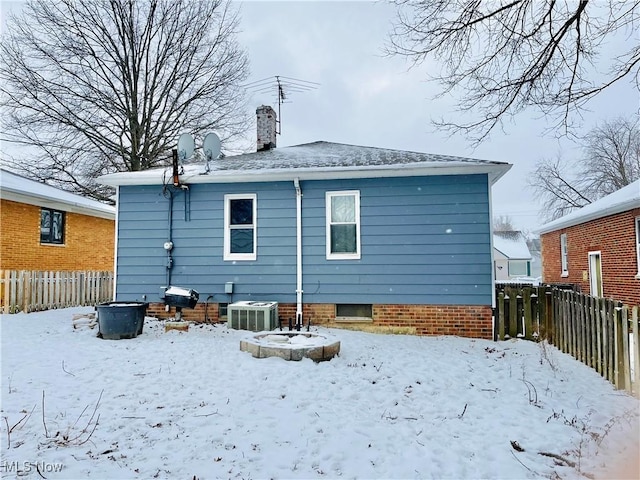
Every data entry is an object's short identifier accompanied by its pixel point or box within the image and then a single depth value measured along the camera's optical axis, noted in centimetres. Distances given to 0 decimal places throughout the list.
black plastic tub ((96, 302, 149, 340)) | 743
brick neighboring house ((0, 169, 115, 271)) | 1222
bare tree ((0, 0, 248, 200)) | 1717
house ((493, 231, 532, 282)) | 3869
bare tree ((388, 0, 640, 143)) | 552
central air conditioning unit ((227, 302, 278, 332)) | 841
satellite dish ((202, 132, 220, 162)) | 1015
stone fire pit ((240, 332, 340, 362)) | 593
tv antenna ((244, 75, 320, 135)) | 1485
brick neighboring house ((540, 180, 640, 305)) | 1224
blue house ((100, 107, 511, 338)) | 843
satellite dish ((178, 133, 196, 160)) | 990
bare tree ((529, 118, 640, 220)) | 3023
